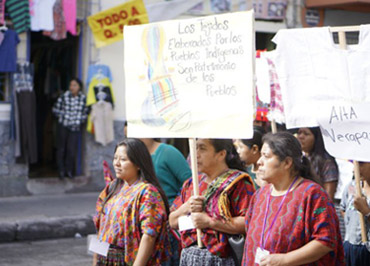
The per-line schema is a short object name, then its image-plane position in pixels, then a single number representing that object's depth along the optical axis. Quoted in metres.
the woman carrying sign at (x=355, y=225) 4.67
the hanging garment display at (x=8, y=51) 11.28
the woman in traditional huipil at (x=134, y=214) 4.40
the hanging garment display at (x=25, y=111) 11.50
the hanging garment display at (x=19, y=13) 11.27
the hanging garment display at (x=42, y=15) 11.47
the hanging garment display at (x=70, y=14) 11.73
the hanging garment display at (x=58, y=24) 11.64
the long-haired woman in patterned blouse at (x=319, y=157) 6.29
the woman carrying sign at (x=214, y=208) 4.23
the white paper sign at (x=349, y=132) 4.15
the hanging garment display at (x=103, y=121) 12.23
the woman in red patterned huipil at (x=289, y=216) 3.68
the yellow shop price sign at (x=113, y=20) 12.21
